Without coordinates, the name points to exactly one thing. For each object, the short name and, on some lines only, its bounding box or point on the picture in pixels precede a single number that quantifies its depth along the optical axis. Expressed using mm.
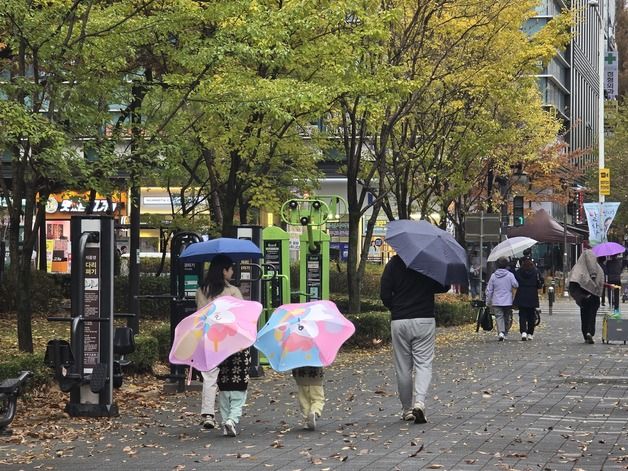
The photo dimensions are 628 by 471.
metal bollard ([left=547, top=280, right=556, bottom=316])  36022
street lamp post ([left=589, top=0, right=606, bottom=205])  50750
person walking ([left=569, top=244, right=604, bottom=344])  21672
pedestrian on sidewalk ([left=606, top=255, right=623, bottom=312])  31422
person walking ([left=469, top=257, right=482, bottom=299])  44388
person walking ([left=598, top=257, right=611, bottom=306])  32047
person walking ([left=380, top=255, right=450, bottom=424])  10922
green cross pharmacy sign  77875
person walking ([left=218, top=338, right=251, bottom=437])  10188
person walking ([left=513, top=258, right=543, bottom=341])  23062
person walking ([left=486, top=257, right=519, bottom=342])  23500
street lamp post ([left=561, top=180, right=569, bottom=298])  49603
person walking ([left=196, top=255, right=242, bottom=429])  10352
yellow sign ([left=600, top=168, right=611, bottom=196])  46000
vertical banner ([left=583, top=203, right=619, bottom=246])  42469
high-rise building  74562
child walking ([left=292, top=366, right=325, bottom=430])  10352
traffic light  37906
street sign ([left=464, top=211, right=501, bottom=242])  30594
